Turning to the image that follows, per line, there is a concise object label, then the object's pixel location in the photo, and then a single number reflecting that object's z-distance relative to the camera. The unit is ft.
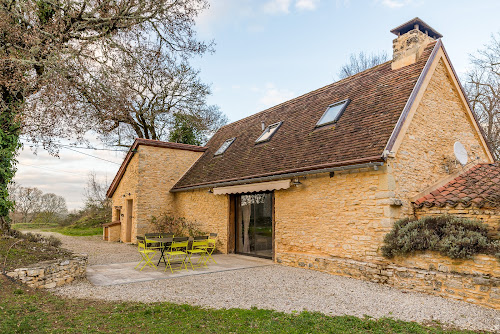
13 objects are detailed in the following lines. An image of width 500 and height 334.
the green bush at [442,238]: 20.83
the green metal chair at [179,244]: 29.69
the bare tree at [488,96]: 58.49
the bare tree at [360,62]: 92.95
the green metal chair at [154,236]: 36.57
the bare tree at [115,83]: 27.68
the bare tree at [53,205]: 107.53
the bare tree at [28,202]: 101.71
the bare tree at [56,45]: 25.53
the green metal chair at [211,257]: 36.04
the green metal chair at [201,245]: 31.36
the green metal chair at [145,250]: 31.00
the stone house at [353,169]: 26.13
